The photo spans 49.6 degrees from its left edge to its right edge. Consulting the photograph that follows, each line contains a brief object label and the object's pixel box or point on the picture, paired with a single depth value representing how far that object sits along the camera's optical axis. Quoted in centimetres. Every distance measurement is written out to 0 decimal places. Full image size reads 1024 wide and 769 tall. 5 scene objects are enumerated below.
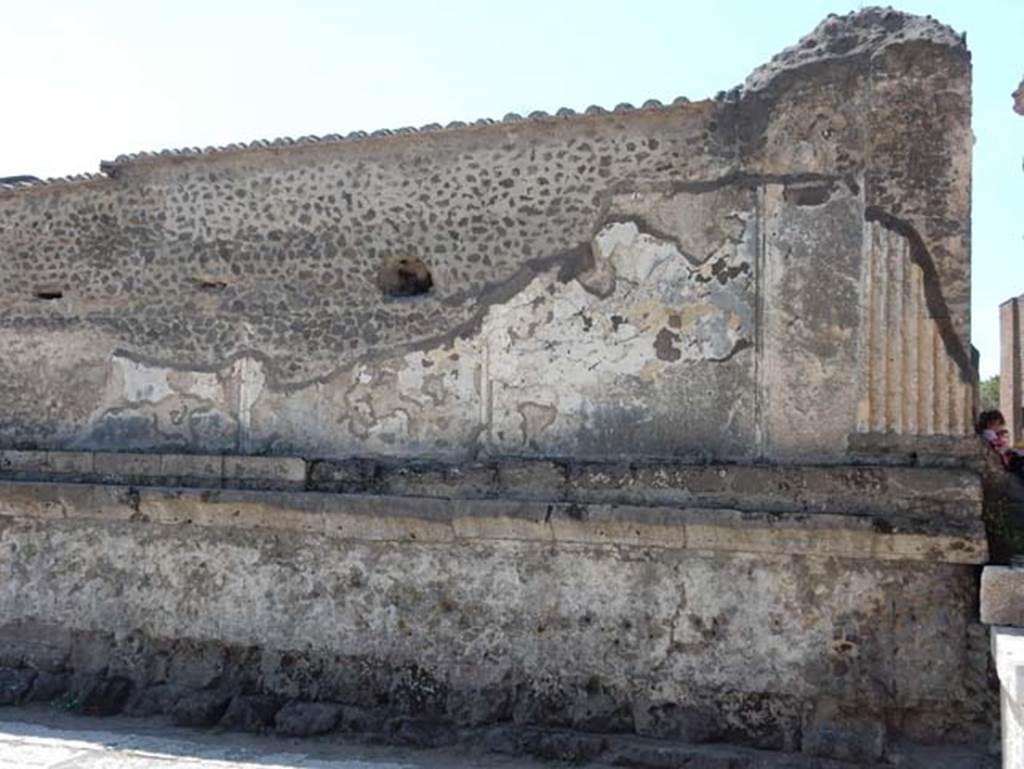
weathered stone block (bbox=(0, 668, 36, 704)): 785
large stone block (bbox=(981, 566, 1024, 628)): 546
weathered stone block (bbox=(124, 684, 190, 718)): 743
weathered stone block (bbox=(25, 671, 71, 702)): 782
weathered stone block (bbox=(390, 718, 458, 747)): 661
